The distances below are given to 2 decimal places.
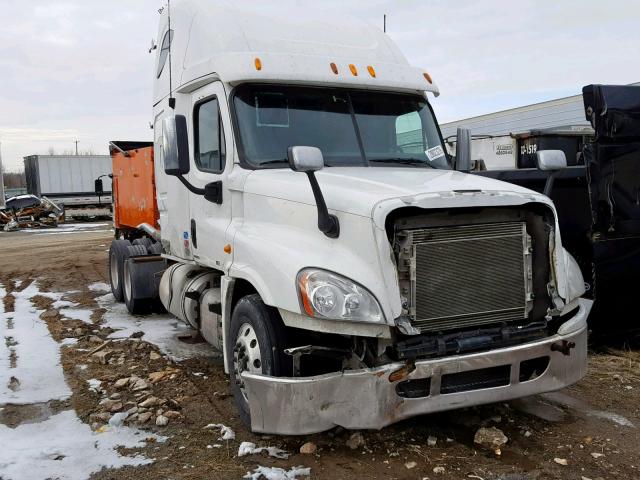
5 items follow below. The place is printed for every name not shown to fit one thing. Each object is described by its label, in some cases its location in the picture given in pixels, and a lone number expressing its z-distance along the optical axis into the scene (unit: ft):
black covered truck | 19.34
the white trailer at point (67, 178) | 110.63
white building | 68.43
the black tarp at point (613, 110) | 19.20
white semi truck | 12.19
